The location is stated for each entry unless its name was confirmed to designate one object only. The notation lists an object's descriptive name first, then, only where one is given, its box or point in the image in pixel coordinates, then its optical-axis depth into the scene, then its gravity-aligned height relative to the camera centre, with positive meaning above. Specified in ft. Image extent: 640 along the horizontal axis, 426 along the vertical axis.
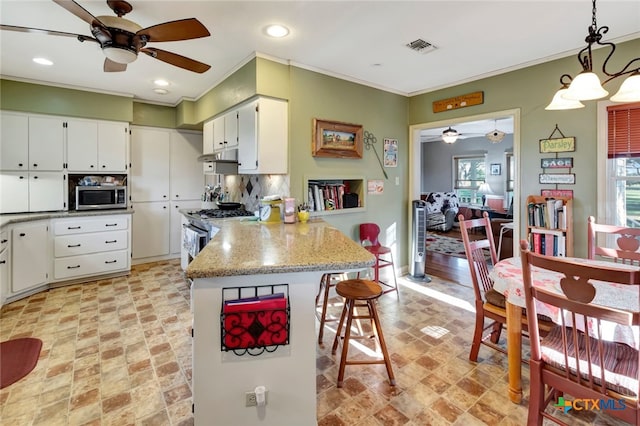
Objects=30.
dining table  4.80 -1.60
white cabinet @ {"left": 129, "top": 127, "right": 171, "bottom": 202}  15.78 +2.48
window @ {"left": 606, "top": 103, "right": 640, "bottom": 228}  8.91 +1.36
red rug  6.99 -3.68
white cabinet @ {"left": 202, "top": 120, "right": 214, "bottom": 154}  13.84 +3.46
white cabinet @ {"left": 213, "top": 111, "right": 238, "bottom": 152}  11.62 +3.22
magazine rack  4.75 -1.76
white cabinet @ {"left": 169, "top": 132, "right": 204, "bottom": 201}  16.96 +2.46
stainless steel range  11.07 -0.62
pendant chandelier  5.29 +2.20
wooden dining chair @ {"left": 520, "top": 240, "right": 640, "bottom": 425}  4.05 -2.31
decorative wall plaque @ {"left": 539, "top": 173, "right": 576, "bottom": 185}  9.86 +1.05
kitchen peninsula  4.77 -2.21
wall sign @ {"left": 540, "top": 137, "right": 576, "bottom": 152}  9.80 +2.15
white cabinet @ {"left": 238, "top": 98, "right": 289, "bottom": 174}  10.13 +2.53
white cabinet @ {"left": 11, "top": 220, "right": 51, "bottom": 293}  11.16 -1.70
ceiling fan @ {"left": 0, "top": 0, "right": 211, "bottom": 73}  6.05 +3.73
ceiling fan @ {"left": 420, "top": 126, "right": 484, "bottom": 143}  21.56 +7.00
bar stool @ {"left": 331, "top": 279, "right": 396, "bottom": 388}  6.57 -2.15
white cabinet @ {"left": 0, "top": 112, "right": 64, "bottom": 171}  12.17 +2.83
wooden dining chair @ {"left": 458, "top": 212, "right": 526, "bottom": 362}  7.14 -2.07
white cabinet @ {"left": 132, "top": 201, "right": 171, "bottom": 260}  16.01 -0.98
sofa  25.85 +0.00
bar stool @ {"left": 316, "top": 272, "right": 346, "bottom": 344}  8.47 -2.90
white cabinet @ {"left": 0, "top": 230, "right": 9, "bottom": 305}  10.42 -1.87
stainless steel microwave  13.51 +0.62
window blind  8.84 +2.34
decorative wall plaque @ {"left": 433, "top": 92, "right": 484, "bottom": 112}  12.09 +4.50
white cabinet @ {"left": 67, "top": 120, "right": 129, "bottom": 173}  13.58 +2.99
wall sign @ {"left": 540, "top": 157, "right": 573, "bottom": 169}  9.91 +1.56
